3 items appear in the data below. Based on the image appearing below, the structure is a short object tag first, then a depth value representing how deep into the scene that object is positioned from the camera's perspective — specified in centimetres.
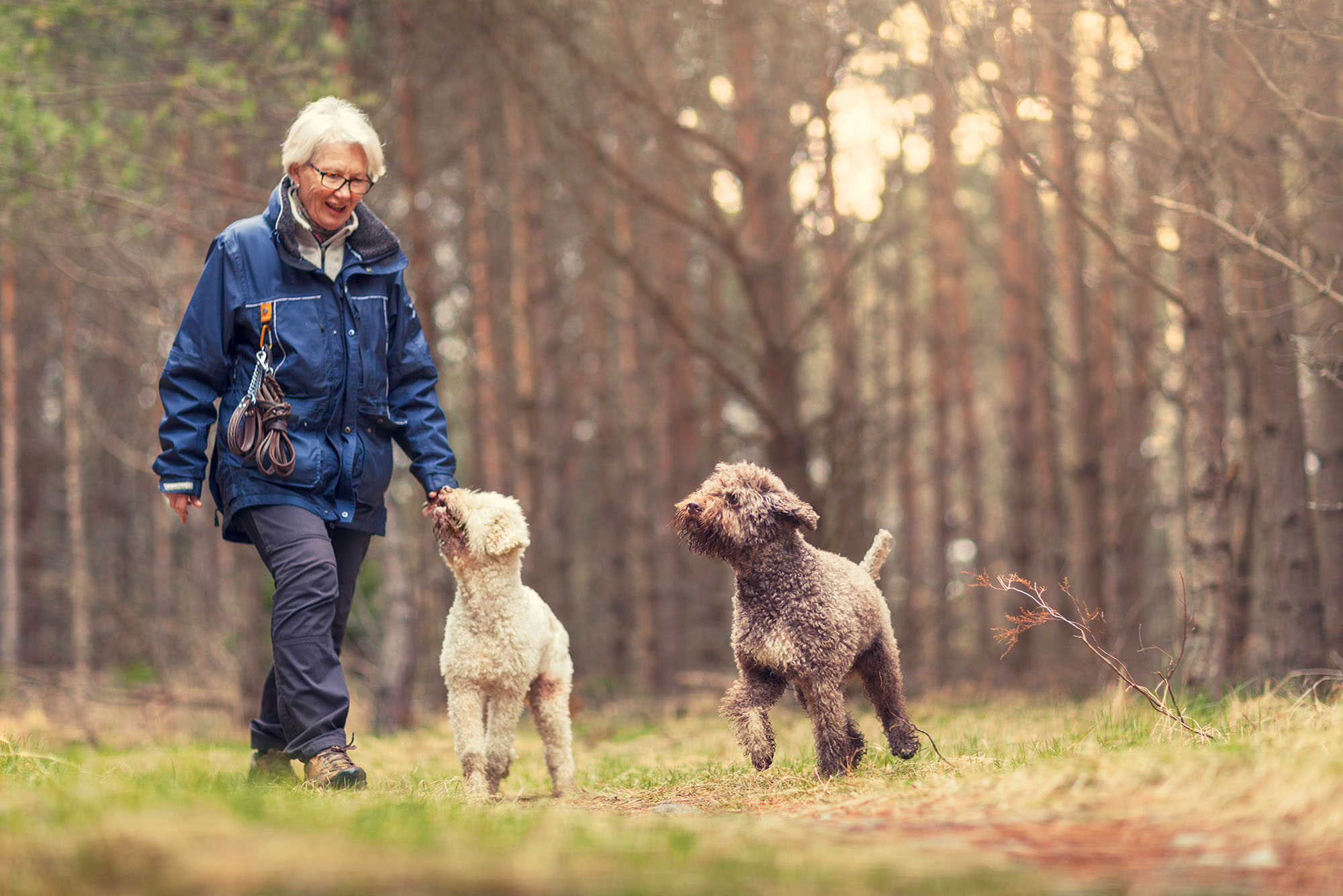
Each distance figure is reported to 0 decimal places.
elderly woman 452
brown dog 464
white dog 490
